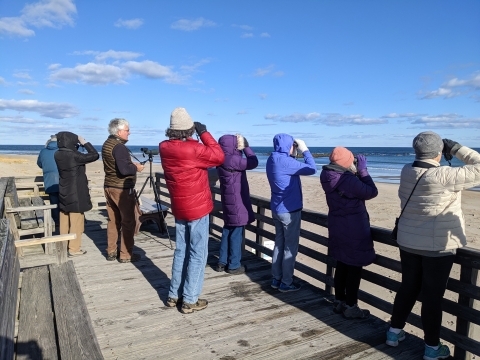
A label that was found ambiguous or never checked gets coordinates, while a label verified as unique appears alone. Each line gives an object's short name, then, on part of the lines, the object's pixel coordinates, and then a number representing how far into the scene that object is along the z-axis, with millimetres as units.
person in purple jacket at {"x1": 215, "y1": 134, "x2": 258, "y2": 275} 4488
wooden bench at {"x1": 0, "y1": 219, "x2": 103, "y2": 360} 2328
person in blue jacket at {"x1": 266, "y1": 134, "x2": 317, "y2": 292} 4008
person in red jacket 3475
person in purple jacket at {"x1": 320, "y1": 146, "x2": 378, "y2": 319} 3365
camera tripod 6447
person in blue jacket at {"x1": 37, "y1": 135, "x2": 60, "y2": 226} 6297
